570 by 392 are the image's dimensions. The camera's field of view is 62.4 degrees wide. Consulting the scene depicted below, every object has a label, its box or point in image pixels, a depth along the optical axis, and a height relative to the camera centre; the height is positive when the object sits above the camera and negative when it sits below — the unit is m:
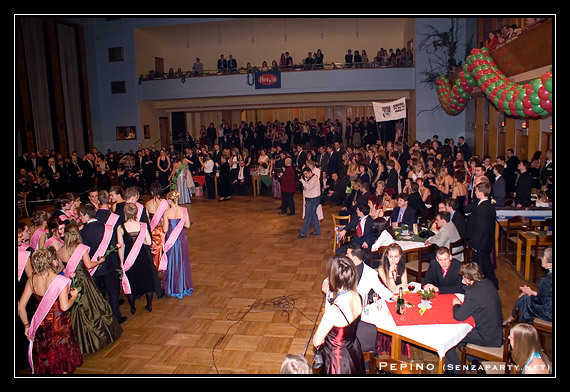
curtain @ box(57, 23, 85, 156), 19.23 +2.90
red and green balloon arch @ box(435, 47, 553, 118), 6.40 +0.90
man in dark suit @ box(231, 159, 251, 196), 13.44 -0.88
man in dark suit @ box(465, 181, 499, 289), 5.98 -1.15
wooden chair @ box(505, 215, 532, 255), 6.71 -1.30
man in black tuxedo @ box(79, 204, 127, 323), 5.28 -1.09
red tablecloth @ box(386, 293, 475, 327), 4.06 -1.53
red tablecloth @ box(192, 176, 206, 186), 13.62 -0.85
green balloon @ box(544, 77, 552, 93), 6.08 +0.67
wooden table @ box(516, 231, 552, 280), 6.23 -1.42
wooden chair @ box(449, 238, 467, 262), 5.81 -1.34
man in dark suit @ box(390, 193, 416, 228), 7.12 -1.09
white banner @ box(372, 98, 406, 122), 12.98 +0.90
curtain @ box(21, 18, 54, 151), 17.58 +2.90
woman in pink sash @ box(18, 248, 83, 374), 4.12 -1.50
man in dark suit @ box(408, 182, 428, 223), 7.84 -1.02
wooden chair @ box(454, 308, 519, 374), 3.87 -1.77
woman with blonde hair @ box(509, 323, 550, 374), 3.18 -1.45
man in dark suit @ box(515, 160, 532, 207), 8.07 -0.89
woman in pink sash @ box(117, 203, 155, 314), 5.61 -1.24
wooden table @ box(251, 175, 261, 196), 13.56 -0.99
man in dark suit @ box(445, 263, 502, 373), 3.95 -1.44
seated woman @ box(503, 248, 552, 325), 4.27 -1.52
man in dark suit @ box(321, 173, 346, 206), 11.83 -1.20
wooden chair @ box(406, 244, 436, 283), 5.86 -1.60
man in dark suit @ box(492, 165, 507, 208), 8.03 -0.91
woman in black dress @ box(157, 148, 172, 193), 13.60 -0.52
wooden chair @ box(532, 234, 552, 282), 6.09 -1.44
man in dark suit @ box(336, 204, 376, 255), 6.39 -1.18
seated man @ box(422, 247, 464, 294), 4.69 -1.39
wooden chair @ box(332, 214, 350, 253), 7.70 -1.40
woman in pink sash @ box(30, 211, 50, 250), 5.25 -0.83
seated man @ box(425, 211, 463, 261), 6.03 -1.18
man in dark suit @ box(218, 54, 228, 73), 20.00 +3.61
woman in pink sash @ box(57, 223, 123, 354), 4.76 -1.54
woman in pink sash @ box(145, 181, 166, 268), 6.26 -1.00
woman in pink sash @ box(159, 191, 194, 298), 6.12 -1.36
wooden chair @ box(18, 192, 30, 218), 12.10 -1.23
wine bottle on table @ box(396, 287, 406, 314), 4.20 -1.46
